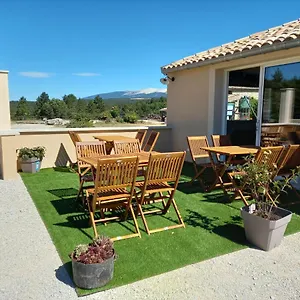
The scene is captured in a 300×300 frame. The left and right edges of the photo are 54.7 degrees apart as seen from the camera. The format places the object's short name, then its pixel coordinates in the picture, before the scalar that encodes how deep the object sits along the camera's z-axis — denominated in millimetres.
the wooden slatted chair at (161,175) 3682
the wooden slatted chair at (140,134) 9094
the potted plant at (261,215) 3271
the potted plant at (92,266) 2471
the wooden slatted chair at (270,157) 4293
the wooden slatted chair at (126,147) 5500
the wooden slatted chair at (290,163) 4922
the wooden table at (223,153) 5148
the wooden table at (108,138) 7395
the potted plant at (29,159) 7391
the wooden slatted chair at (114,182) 3361
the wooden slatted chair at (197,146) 6248
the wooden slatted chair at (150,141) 8462
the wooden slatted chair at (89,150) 4980
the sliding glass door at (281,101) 6172
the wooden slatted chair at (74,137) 7379
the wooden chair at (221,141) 6613
